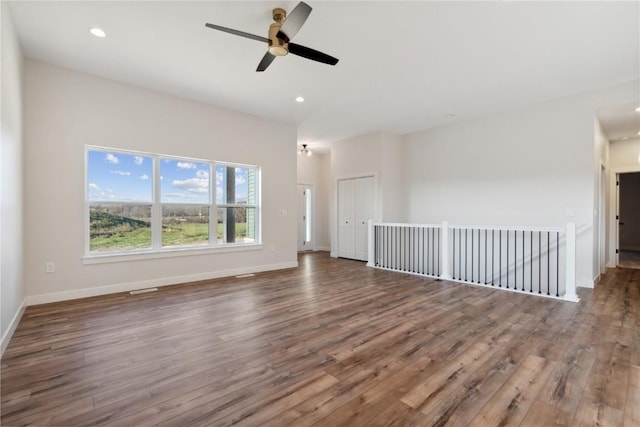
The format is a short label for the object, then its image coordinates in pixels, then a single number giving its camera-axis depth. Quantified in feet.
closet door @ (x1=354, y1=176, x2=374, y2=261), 22.98
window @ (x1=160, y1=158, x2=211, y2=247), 15.52
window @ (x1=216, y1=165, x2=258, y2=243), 17.63
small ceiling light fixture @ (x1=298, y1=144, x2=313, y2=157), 27.12
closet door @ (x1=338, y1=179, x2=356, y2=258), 24.30
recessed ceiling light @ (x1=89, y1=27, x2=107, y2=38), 9.80
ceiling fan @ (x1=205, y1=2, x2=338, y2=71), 8.00
